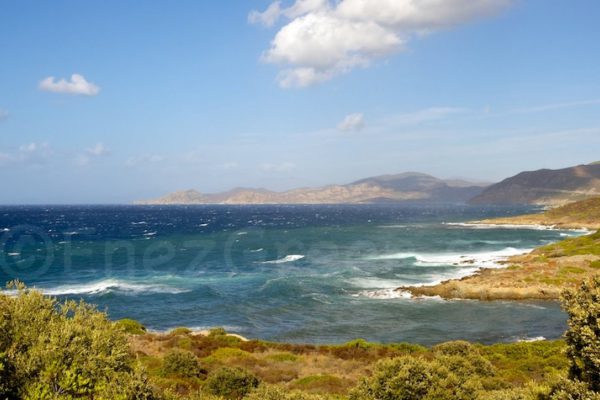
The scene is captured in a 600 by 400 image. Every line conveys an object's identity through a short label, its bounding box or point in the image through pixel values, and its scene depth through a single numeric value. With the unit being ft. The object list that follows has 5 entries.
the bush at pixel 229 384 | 77.77
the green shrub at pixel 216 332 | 138.03
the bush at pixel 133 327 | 136.68
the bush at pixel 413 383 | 59.67
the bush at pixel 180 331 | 141.89
